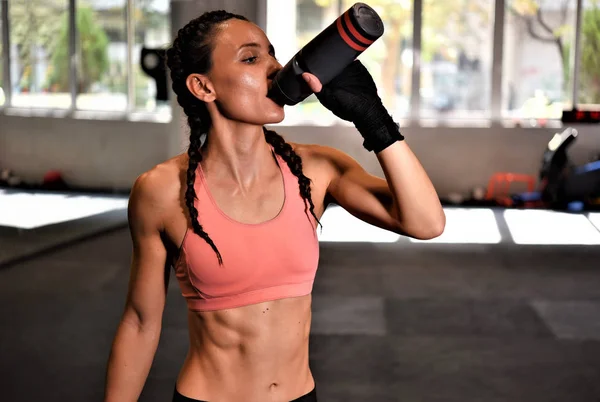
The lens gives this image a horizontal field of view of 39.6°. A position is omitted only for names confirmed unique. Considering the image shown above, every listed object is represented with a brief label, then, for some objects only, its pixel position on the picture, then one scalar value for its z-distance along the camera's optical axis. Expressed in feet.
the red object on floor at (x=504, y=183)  31.01
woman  4.78
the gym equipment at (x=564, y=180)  28.55
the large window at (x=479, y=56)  31.76
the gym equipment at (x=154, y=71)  30.96
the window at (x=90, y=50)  34.58
